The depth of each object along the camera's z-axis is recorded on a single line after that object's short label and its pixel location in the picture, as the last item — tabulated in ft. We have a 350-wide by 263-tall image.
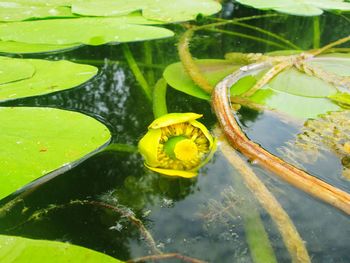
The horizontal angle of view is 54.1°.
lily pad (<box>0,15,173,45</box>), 1.28
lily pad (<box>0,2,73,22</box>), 1.48
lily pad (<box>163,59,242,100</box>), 0.99
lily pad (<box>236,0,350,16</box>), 1.68
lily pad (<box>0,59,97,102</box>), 0.94
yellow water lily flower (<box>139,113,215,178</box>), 0.65
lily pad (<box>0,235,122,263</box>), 0.49
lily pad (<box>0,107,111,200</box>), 0.65
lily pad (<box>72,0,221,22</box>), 1.52
